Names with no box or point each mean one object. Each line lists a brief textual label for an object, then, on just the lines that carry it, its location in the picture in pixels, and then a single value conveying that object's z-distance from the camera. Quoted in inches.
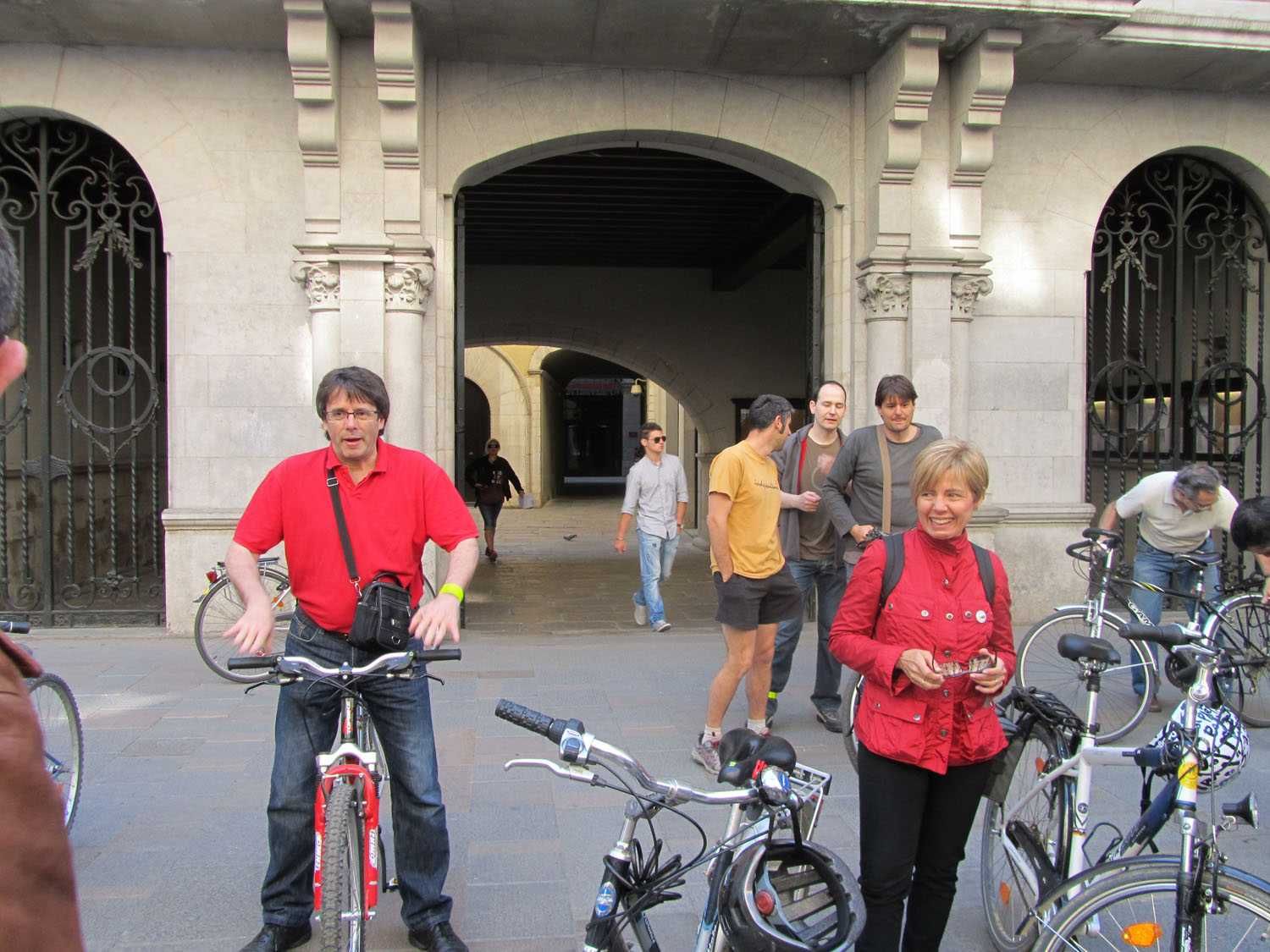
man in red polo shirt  124.6
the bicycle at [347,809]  104.3
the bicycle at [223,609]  267.1
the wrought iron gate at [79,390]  315.0
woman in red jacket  105.2
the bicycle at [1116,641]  216.4
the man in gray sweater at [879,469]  206.8
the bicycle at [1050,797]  111.3
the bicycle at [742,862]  87.4
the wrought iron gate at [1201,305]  348.5
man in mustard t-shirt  195.3
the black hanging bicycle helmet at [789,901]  91.8
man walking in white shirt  355.9
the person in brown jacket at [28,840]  42.6
